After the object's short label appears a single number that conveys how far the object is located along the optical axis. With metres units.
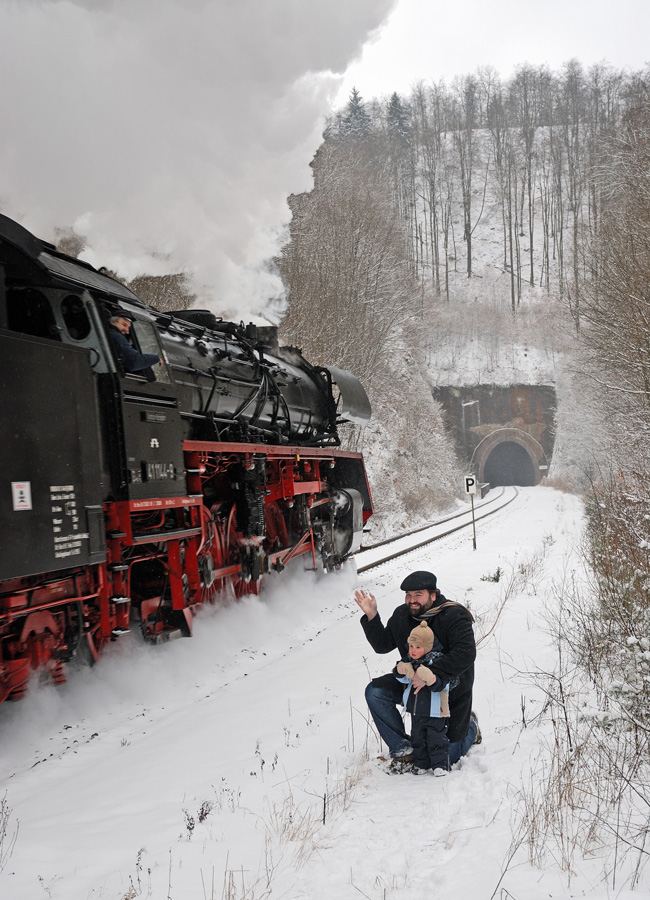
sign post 17.02
